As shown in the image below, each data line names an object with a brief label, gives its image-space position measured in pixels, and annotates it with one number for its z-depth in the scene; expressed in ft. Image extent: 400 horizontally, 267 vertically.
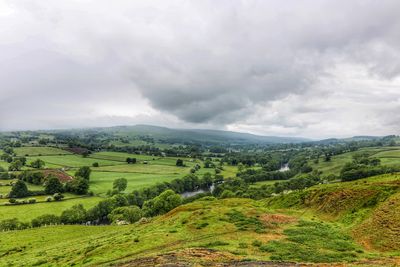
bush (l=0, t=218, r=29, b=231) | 299.99
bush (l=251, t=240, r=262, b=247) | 111.68
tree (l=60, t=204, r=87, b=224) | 347.50
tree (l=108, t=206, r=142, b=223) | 350.02
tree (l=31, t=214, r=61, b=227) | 320.91
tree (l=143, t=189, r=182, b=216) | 390.95
